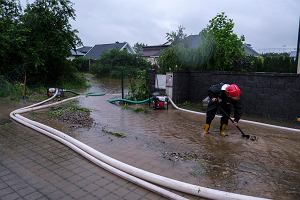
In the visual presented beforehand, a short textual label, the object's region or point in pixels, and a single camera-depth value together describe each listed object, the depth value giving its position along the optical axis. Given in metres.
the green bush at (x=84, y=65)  41.06
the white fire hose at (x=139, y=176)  3.70
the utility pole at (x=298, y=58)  11.09
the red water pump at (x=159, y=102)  10.53
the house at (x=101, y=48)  50.69
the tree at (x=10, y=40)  13.83
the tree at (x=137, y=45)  65.24
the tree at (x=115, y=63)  33.09
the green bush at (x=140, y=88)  12.31
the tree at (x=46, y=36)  15.24
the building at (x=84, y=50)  62.54
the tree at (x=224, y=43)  11.96
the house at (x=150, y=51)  41.47
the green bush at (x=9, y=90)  12.49
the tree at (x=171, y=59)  12.45
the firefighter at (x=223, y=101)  6.97
